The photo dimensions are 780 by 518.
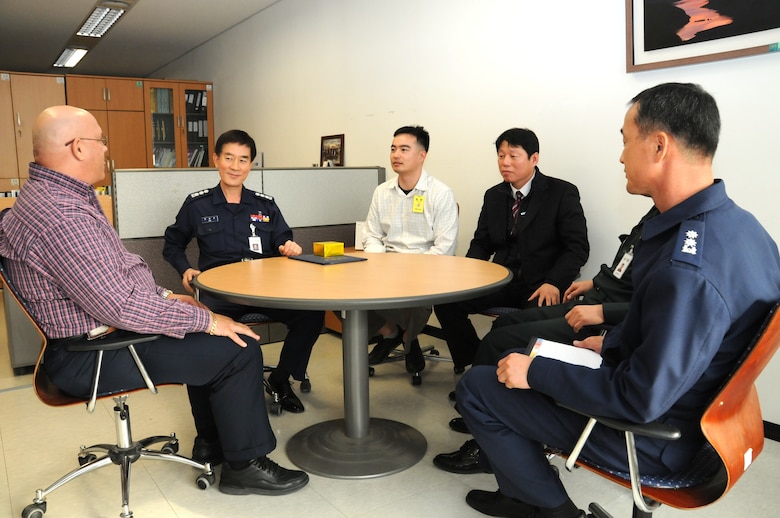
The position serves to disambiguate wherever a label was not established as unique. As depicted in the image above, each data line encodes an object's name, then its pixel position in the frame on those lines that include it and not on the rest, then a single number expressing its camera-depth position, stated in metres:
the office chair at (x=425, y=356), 3.44
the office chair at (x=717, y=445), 1.26
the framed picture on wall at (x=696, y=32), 2.52
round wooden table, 2.02
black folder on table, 2.78
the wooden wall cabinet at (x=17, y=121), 6.93
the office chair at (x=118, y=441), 1.89
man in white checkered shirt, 3.40
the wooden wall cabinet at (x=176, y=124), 7.70
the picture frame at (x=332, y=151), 5.31
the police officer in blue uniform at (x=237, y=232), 3.11
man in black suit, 3.06
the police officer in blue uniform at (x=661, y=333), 1.27
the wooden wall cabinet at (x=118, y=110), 7.47
